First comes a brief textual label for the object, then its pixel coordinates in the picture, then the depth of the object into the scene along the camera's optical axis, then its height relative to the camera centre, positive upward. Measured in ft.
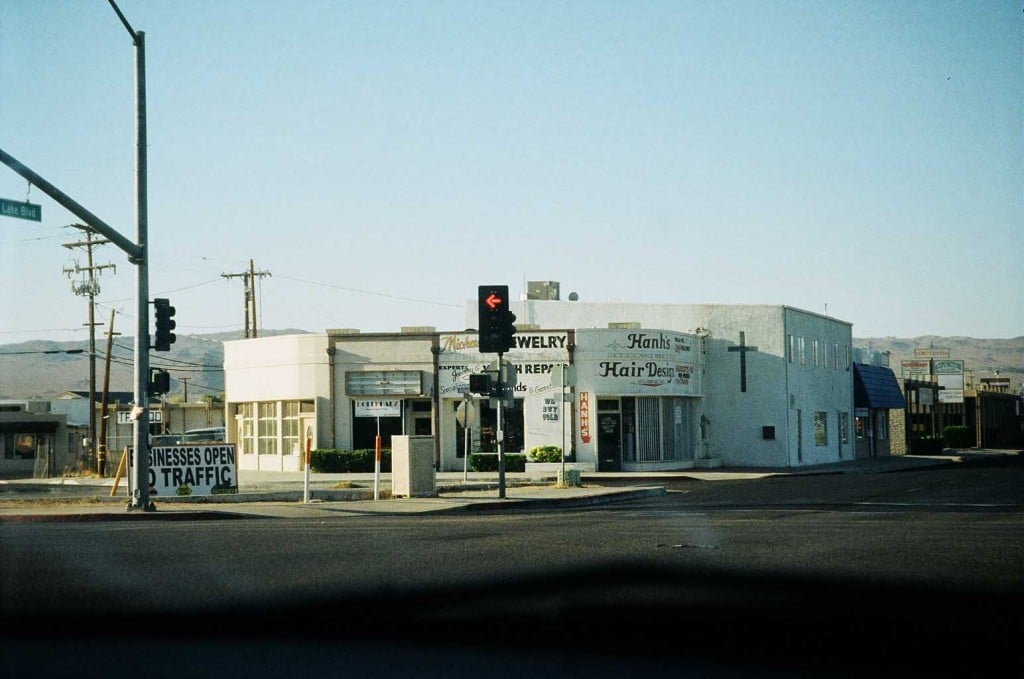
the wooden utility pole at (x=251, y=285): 220.02 +25.66
